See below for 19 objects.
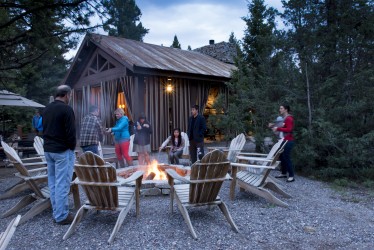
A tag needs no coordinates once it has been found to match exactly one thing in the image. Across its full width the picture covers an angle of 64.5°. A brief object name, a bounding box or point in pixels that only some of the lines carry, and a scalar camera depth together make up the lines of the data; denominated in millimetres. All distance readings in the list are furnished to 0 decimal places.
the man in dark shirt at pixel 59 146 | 3963
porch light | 12531
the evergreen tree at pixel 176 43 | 39781
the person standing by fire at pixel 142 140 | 8047
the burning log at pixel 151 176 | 6090
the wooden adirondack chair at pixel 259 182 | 4816
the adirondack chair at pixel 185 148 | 8080
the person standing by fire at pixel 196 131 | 7209
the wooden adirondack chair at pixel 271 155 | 5308
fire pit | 5617
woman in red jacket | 6473
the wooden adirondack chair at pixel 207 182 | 3838
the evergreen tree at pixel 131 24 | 32156
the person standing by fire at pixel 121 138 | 6816
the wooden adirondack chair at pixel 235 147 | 6812
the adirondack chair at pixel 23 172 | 4289
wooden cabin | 11758
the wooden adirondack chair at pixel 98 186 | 3676
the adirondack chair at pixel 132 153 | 7976
